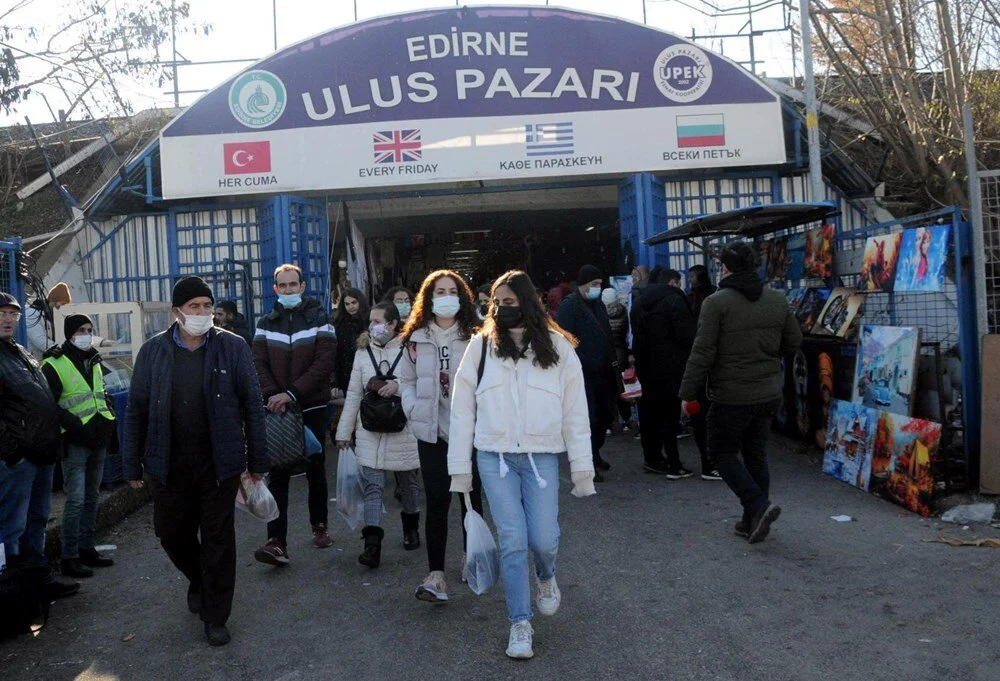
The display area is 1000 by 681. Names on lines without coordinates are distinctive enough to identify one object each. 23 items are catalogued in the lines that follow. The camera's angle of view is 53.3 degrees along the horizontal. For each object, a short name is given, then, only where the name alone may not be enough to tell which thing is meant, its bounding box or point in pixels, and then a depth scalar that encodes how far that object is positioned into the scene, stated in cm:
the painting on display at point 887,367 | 728
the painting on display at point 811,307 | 930
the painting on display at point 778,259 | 1009
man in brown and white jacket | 637
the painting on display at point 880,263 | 769
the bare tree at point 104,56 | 1195
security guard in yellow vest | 611
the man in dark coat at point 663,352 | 850
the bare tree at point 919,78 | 1077
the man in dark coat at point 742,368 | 629
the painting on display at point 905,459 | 685
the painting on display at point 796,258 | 970
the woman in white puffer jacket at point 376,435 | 614
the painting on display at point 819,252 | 909
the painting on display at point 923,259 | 699
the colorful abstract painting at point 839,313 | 855
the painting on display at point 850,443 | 772
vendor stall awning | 853
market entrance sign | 1261
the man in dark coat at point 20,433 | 529
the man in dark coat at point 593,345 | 869
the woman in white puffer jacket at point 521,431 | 455
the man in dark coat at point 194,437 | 493
